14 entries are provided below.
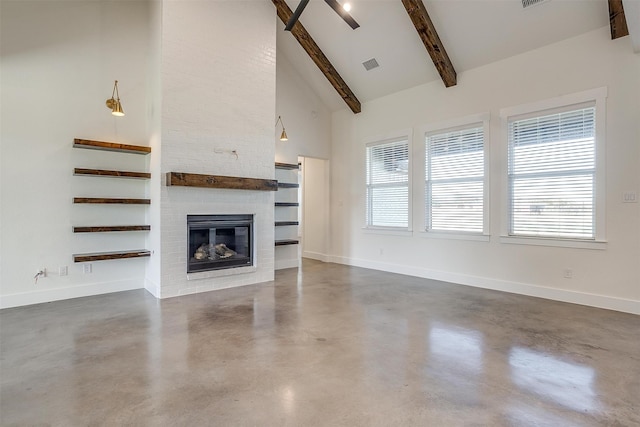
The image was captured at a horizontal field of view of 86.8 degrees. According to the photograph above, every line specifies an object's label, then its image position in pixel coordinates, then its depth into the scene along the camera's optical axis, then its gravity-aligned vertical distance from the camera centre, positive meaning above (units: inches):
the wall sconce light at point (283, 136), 250.4 +57.5
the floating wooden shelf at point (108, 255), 170.9 -22.2
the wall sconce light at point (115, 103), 168.9 +56.4
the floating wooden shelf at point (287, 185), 252.8 +22.0
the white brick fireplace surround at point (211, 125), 177.3 +50.2
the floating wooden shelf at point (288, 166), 255.3 +36.5
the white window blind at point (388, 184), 247.8 +22.5
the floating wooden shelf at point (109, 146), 169.3 +34.6
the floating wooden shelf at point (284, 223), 254.6 -7.2
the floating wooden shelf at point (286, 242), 253.3 -21.7
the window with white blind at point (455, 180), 206.8 +21.9
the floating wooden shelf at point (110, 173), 170.4 +20.8
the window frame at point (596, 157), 161.6 +28.4
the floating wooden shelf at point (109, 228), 170.7 -8.0
